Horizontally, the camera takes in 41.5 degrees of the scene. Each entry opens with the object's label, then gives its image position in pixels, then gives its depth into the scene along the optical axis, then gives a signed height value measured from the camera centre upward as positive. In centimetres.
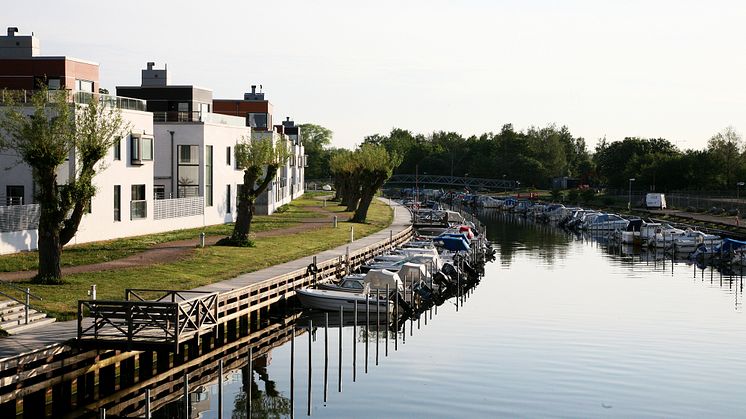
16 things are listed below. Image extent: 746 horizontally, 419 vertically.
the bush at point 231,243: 6781 -522
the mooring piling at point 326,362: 3696 -792
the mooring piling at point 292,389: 3370 -806
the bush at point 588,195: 17688 -462
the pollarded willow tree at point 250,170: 6856 -19
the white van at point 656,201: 14475 -458
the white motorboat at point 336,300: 5188 -699
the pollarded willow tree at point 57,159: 4412 +31
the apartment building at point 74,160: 6044 +5
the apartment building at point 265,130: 10834 +494
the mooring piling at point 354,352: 3934 -811
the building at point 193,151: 8362 +135
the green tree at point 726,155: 16450 +276
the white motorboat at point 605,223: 12044 -673
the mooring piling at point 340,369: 3719 -817
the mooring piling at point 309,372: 3457 -787
